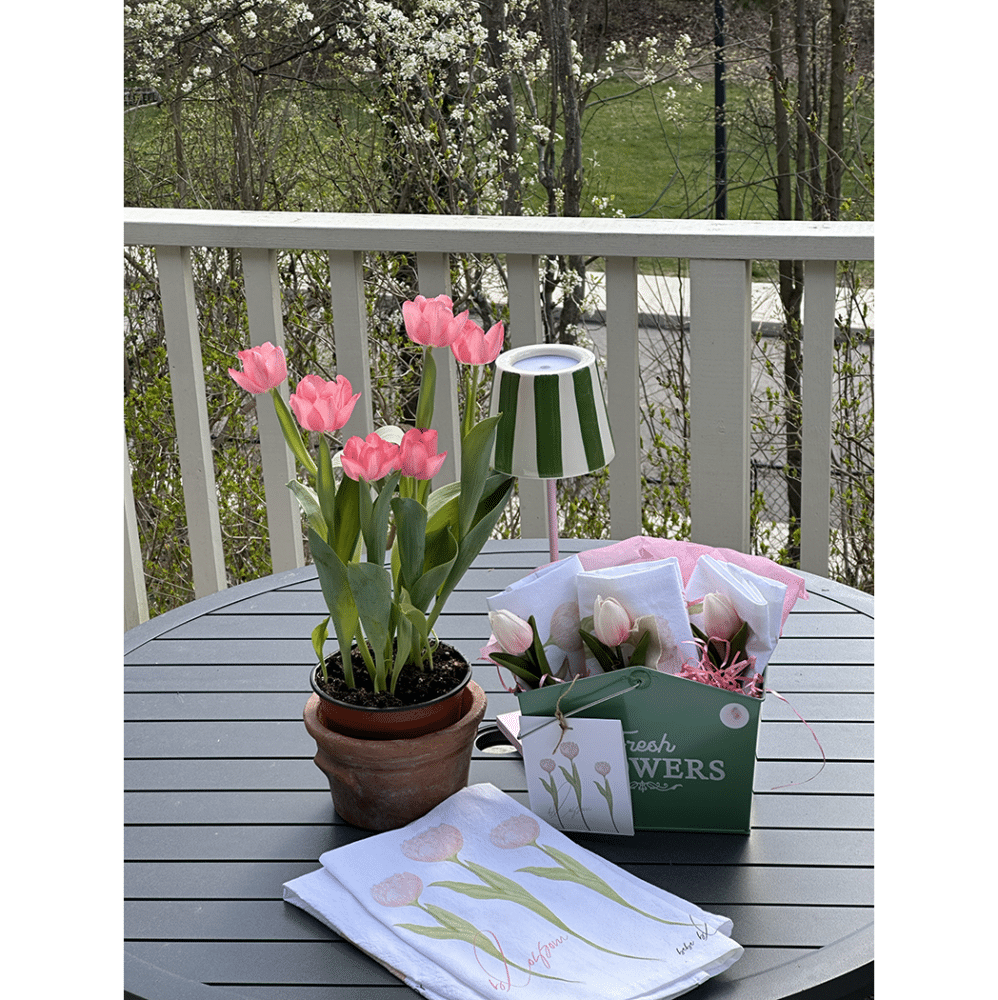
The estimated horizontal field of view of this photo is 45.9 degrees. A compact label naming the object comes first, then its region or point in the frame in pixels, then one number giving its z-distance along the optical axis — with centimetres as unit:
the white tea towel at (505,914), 88
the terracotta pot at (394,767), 102
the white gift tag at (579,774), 102
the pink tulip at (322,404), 91
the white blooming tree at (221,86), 419
